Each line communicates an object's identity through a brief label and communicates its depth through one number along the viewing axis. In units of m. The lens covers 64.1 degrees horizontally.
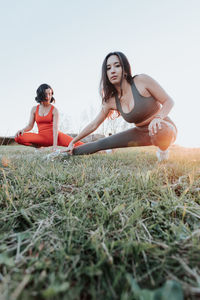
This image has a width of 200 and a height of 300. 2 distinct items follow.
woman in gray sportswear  2.14
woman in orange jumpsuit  3.74
